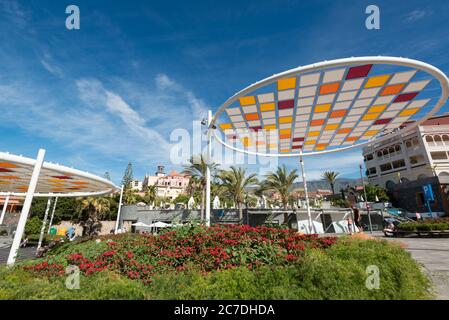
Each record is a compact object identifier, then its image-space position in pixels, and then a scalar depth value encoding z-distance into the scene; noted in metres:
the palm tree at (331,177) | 58.14
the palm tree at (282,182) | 31.42
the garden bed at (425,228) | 17.47
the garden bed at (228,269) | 4.60
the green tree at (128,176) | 101.49
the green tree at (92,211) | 42.59
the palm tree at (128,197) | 49.30
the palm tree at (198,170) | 28.67
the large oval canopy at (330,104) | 8.88
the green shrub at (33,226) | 36.34
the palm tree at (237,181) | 30.31
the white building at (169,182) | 126.00
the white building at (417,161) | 44.50
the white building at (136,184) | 147.16
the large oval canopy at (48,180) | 10.28
